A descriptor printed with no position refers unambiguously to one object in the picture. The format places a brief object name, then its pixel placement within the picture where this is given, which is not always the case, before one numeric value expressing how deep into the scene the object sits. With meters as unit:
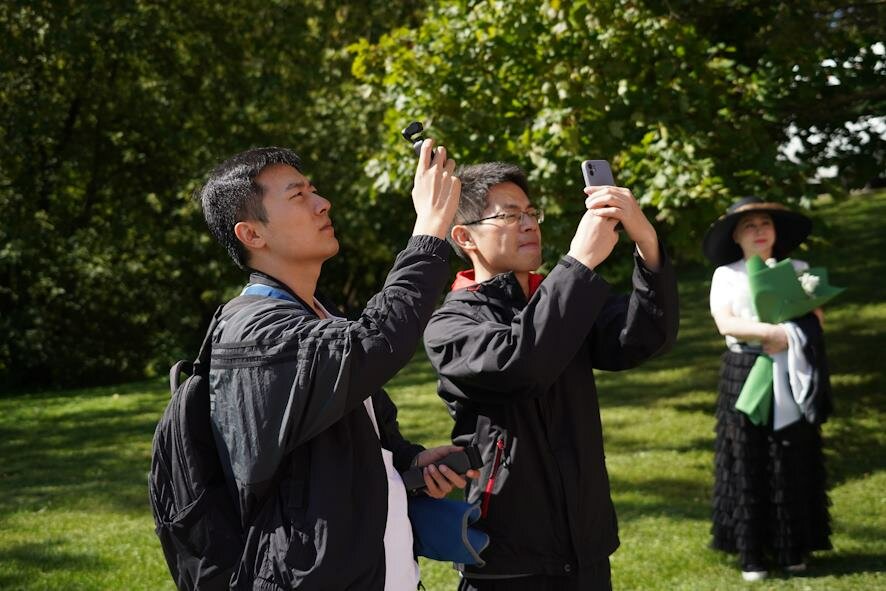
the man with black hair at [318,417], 2.23
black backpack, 2.30
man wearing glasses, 2.73
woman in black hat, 5.82
